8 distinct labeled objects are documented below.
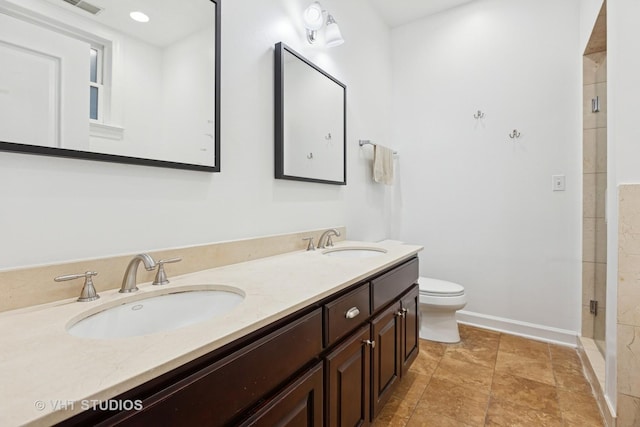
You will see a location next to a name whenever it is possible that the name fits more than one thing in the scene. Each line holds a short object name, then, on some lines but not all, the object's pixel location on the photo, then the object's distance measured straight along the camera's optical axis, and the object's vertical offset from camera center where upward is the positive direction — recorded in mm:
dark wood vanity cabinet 522 -396
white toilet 2084 -695
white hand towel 2330 +377
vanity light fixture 1646 +1068
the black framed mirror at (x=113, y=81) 755 +392
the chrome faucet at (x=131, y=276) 861 -192
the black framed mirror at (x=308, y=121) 1510 +527
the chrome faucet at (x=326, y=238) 1729 -160
